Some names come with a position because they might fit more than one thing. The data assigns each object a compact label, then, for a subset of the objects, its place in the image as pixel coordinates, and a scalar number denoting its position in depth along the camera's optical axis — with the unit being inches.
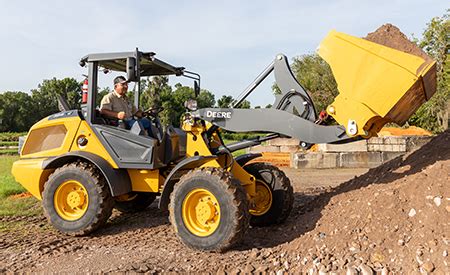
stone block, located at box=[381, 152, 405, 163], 562.3
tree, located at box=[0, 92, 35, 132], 2463.1
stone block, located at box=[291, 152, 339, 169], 561.6
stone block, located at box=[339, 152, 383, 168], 563.2
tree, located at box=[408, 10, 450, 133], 876.0
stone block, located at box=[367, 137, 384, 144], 564.7
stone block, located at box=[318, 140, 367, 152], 565.6
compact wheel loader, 175.0
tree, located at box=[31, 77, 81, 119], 2551.7
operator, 225.6
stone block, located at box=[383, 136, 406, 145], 563.5
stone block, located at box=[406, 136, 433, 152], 567.2
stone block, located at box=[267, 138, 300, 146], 695.7
